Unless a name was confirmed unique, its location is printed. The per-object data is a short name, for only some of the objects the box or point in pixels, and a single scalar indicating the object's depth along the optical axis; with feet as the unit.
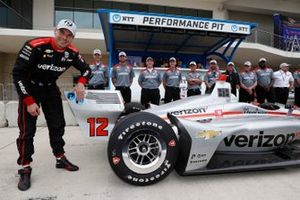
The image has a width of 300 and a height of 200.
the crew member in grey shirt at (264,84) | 21.99
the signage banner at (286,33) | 55.67
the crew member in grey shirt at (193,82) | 20.38
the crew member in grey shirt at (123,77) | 19.74
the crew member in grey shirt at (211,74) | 20.57
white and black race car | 9.05
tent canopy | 20.46
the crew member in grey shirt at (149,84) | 19.52
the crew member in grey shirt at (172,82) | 19.93
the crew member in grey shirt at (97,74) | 20.66
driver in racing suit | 8.96
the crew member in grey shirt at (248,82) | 21.08
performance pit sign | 19.95
